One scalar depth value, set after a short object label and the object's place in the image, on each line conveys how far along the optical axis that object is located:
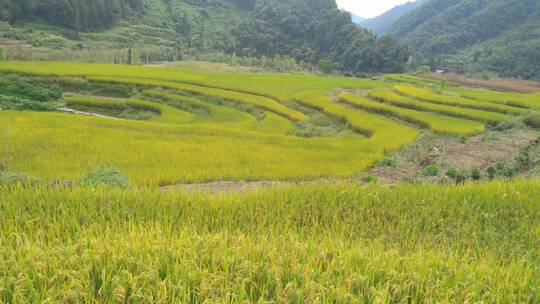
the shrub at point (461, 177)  11.10
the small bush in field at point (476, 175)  11.29
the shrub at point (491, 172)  11.91
